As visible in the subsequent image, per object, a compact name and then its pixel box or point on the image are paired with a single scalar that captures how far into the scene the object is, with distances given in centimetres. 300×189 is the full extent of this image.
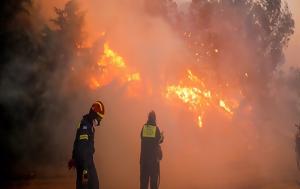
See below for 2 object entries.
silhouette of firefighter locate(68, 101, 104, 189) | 795
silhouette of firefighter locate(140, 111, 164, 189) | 1116
